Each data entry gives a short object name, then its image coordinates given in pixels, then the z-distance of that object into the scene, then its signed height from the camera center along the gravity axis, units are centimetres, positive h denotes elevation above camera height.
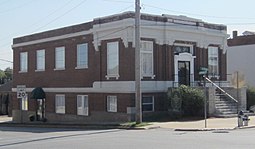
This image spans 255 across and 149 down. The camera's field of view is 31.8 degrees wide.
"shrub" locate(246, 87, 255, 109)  3591 -137
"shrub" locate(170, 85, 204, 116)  3047 -116
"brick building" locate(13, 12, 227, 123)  3191 +146
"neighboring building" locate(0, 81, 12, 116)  6481 -288
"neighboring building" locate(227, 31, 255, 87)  5272 +311
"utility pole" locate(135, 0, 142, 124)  2681 +127
